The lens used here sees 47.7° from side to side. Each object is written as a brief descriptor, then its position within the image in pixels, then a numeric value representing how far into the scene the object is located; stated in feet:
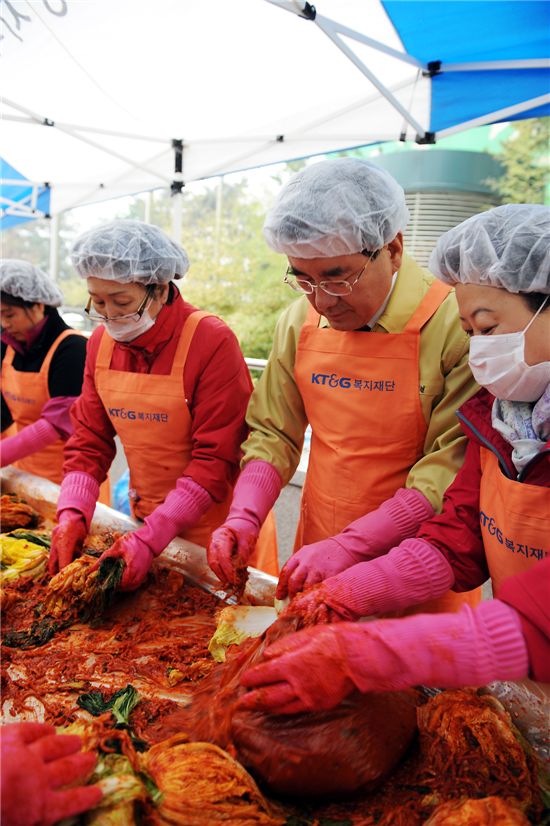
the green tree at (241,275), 41.01
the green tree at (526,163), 40.24
